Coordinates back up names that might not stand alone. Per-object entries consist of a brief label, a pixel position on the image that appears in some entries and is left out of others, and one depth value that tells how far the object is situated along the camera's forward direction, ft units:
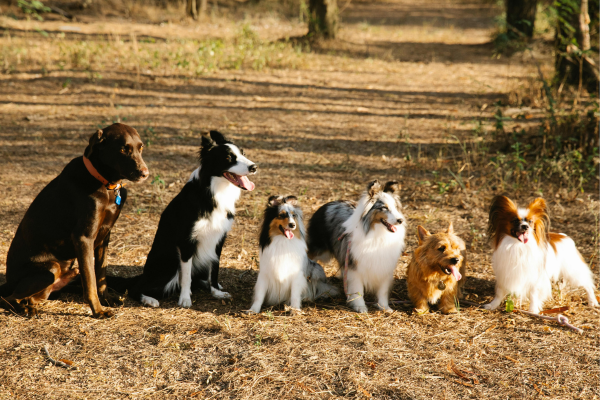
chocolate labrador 25.79
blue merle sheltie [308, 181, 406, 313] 28.25
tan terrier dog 28.22
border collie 27.98
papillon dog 28.94
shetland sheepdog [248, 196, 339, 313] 27.94
